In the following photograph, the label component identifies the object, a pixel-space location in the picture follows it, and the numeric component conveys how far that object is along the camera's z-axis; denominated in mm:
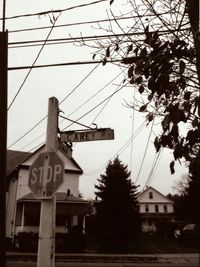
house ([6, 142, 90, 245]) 28172
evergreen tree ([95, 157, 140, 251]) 28945
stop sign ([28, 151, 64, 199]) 5828
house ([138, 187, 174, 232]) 77688
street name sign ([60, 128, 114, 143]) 6824
